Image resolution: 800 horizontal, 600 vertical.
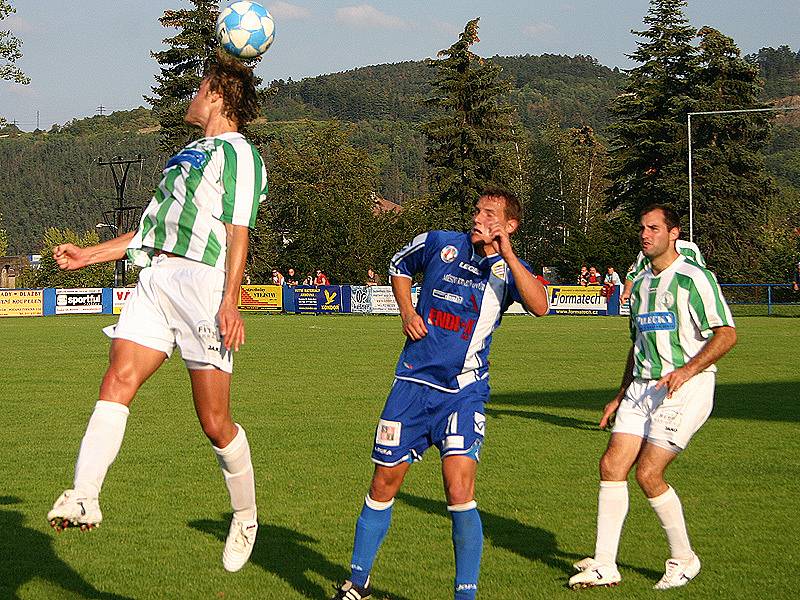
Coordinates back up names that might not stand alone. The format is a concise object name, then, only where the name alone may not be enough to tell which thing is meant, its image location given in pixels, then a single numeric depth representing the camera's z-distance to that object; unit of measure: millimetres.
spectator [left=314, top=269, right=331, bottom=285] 49969
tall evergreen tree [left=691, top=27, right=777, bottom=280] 67688
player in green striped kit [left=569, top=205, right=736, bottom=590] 6664
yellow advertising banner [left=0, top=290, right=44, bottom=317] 45656
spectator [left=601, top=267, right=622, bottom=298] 44000
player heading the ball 5340
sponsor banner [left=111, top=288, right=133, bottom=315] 45562
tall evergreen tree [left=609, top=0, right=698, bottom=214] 67438
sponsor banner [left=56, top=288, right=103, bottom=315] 45875
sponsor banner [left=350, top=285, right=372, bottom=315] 46031
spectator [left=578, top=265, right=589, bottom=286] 47603
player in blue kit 5812
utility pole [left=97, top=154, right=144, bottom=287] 57031
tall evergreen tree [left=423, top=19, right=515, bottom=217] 72750
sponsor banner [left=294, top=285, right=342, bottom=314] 46500
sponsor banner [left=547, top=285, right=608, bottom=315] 44438
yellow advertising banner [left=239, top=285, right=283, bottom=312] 47375
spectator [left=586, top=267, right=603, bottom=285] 46981
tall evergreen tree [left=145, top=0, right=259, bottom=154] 65500
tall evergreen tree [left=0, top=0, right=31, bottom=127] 39844
